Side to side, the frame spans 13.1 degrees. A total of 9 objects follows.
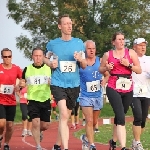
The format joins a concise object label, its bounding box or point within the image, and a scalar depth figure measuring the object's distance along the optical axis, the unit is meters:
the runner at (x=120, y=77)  11.14
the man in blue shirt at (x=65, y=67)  10.76
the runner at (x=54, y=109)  30.44
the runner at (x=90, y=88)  12.58
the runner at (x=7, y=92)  13.70
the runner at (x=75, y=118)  23.51
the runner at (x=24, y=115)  20.36
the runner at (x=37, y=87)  13.49
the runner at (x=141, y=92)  12.60
